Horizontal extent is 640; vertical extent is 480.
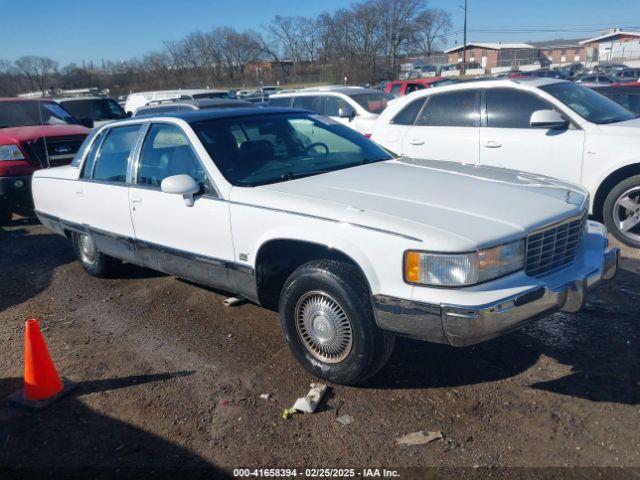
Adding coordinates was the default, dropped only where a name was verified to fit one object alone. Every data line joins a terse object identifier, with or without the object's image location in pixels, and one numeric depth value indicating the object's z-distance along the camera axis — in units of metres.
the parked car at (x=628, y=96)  8.88
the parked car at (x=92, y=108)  15.80
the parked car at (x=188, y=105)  12.01
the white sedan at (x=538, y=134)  5.89
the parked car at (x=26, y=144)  8.22
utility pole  51.38
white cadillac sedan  2.99
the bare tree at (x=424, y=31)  67.00
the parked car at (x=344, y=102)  10.63
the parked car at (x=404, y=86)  18.05
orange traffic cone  3.55
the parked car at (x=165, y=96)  16.14
